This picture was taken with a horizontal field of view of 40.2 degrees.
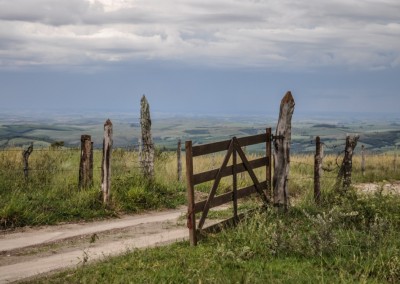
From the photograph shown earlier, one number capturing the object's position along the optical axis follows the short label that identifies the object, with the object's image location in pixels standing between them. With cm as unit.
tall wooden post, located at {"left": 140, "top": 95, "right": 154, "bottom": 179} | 1987
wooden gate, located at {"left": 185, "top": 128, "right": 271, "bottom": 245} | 1145
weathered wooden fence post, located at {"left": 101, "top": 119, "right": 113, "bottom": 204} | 1681
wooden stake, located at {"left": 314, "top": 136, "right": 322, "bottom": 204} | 1620
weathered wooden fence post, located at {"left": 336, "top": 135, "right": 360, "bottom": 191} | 1606
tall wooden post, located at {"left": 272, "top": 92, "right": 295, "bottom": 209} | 1453
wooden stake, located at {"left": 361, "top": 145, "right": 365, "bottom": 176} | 3076
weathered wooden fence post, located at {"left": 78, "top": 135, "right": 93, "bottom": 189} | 1764
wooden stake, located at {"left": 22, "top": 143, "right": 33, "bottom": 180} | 1805
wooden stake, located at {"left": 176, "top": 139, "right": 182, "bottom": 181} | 2366
